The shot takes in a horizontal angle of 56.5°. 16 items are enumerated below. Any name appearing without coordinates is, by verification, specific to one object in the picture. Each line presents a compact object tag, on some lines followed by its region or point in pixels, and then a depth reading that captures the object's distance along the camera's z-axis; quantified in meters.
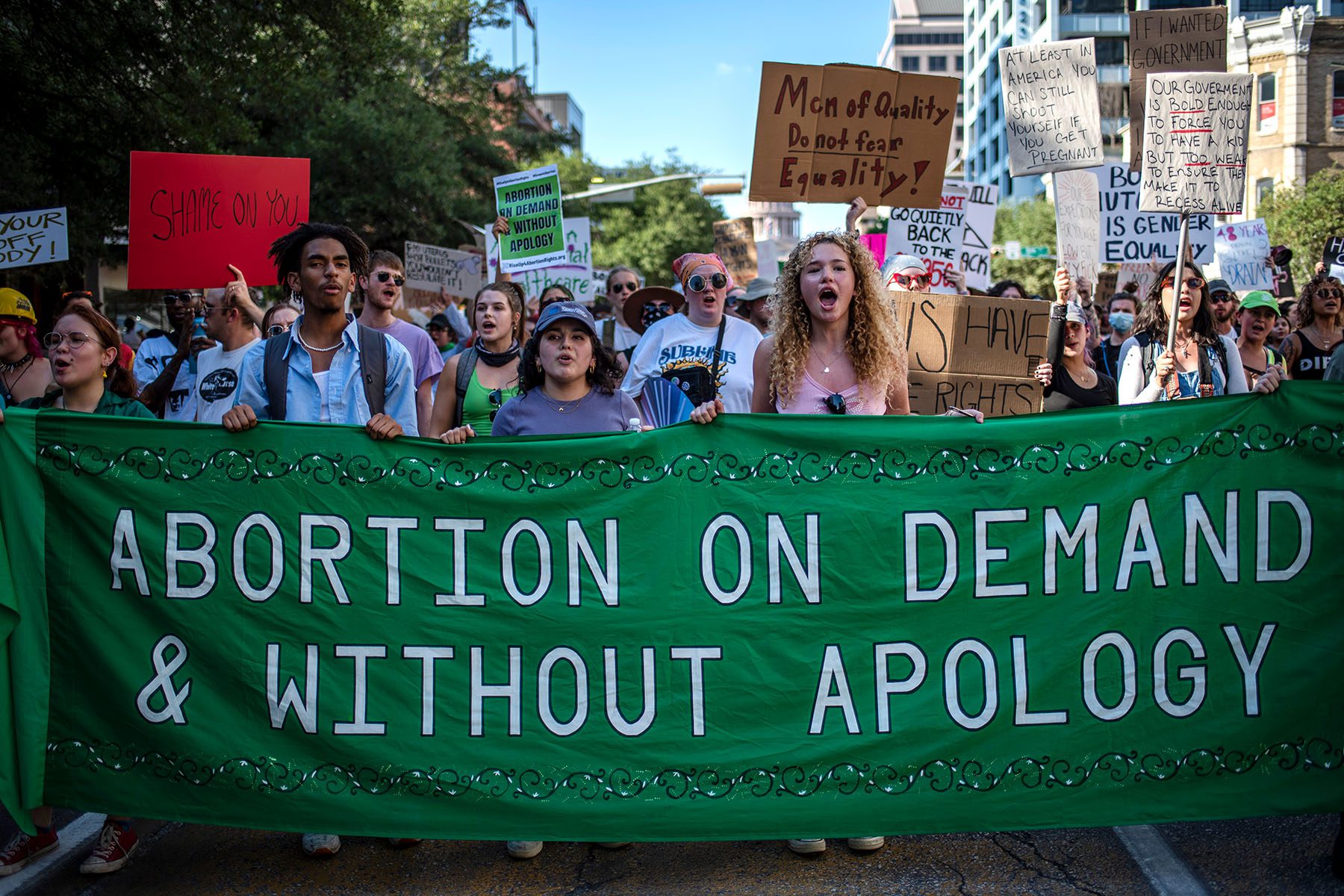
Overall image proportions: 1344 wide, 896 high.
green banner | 3.94
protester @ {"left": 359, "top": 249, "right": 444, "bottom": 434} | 5.92
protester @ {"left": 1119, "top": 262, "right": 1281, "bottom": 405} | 5.76
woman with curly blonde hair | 4.55
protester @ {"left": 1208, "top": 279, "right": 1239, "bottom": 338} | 6.80
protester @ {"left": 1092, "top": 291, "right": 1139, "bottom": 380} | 9.61
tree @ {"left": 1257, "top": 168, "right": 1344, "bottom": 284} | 31.08
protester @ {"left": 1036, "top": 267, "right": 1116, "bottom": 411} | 6.38
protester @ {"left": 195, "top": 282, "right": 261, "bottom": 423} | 5.79
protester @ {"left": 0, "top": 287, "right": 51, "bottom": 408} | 6.13
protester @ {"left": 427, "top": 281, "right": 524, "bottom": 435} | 5.59
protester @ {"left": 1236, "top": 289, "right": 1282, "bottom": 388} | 7.50
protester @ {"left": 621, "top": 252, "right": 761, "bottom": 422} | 6.11
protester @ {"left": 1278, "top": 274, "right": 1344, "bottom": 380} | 7.59
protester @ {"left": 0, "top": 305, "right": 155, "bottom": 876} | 4.14
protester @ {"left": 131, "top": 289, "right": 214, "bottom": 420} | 6.48
